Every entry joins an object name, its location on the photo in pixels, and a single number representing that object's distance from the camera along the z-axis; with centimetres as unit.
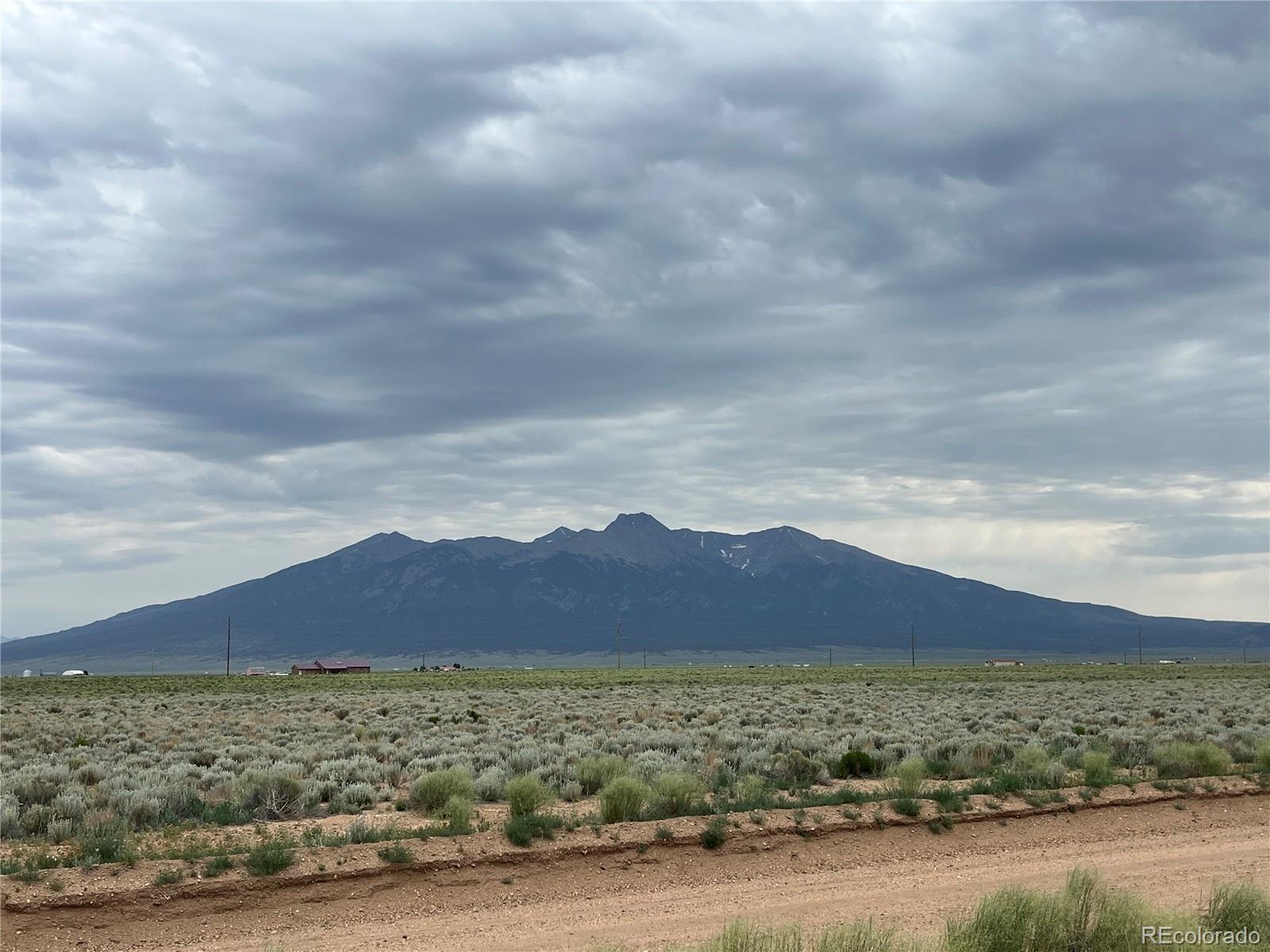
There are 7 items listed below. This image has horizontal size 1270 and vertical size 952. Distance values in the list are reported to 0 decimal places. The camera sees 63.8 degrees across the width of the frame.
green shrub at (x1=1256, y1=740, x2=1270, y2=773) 2192
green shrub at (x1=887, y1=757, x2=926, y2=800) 1858
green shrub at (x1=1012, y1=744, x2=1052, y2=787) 2003
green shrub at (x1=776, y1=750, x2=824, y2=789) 2123
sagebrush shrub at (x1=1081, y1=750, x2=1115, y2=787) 1959
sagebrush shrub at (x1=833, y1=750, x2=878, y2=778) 2198
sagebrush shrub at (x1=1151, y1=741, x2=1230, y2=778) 2152
